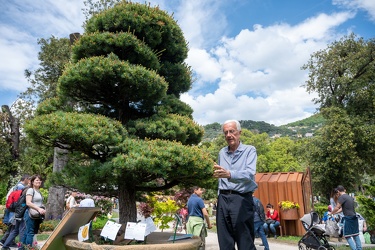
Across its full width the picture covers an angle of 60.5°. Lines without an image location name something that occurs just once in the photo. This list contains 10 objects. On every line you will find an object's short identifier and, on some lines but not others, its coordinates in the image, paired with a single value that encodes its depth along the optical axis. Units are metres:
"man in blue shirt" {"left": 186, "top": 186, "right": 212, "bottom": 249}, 6.34
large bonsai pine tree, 3.77
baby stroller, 7.01
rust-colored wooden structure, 10.98
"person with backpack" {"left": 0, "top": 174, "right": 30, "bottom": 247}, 7.14
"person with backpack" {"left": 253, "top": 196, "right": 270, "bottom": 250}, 7.83
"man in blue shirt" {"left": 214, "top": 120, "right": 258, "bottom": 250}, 2.90
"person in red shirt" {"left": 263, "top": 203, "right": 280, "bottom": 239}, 10.62
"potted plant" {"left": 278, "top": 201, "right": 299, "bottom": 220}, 10.80
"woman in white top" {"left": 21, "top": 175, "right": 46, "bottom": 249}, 5.48
